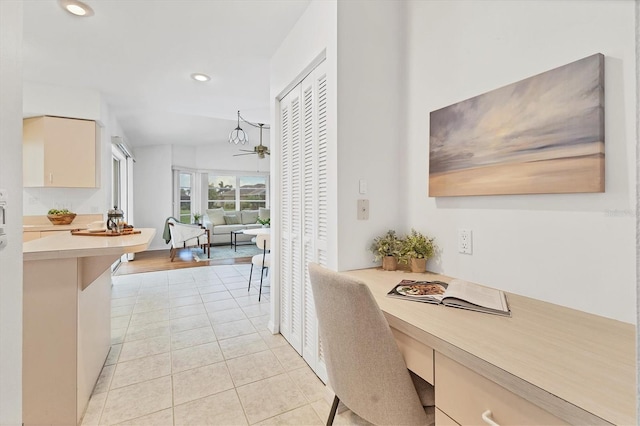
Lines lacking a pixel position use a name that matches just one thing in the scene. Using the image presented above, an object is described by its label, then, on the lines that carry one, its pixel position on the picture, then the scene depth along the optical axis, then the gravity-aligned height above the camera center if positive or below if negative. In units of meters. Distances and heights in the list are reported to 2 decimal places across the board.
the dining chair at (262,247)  3.55 -0.41
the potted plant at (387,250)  1.63 -0.21
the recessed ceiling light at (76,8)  1.98 +1.43
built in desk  0.60 -0.36
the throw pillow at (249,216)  8.29 -0.07
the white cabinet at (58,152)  3.47 +0.75
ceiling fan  5.33 +1.18
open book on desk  1.05 -0.33
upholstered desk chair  0.99 -0.52
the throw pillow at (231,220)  7.99 -0.18
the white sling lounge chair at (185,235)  5.78 -0.43
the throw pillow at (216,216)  7.77 -0.06
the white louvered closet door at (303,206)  1.85 +0.05
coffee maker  2.14 -0.05
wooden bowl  3.51 -0.05
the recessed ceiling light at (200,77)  3.07 +1.46
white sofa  7.58 -0.21
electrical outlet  1.42 -0.14
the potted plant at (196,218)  7.53 -0.11
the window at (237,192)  8.27 +0.64
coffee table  7.23 -0.78
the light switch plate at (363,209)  1.67 +0.02
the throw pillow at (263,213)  8.30 +0.02
